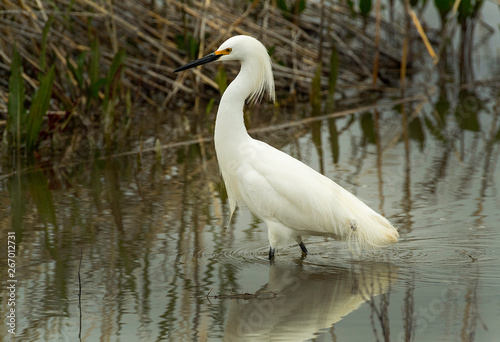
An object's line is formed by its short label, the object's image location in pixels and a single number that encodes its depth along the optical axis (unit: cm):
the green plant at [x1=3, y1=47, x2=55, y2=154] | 1077
